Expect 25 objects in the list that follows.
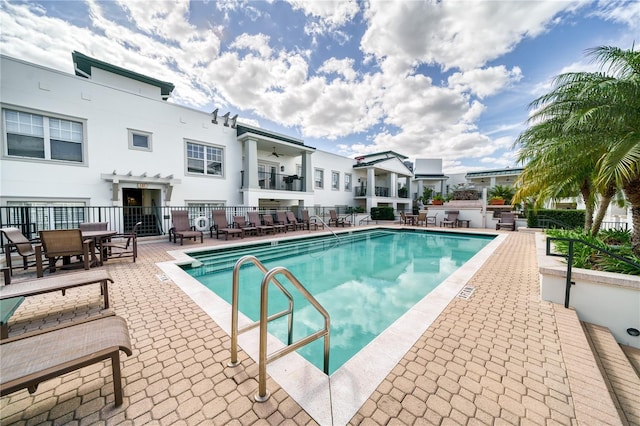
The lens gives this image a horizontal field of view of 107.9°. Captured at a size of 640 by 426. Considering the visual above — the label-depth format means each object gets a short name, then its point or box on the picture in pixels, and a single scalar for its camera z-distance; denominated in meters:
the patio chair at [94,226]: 6.66
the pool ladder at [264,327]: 1.73
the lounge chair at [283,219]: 13.44
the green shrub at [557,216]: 14.30
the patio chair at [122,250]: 6.14
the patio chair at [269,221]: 12.77
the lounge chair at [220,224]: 10.52
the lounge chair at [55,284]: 2.73
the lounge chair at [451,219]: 17.16
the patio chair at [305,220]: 14.52
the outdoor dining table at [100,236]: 5.53
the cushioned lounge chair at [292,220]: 13.91
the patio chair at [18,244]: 4.79
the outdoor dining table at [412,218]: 18.14
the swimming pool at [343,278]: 3.92
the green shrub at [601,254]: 3.73
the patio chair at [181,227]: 9.00
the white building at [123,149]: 8.17
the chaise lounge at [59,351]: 1.46
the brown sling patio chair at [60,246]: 4.64
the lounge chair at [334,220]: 16.34
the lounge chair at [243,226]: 11.36
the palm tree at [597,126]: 4.11
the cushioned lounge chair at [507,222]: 15.36
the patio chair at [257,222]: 12.02
